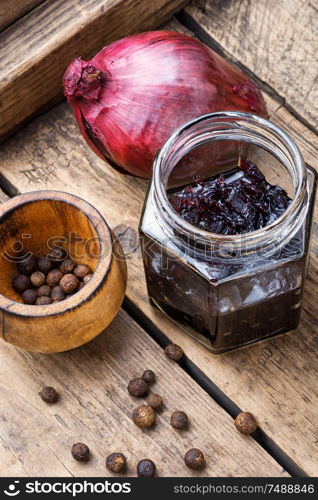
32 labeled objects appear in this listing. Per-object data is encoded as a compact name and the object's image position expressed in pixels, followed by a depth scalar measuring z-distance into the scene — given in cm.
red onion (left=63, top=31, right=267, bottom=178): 57
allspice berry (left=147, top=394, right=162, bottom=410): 58
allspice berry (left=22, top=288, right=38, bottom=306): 58
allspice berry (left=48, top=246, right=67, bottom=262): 59
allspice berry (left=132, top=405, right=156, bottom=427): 57
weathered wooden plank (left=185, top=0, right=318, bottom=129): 62
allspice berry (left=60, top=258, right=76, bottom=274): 59
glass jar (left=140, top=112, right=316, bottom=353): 53
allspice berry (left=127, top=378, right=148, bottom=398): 58
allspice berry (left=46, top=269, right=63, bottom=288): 58
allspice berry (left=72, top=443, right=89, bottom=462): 57
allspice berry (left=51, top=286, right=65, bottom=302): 58
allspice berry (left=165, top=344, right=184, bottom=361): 58
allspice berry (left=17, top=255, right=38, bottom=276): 59
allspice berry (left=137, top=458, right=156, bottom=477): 56
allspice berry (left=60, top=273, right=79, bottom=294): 58
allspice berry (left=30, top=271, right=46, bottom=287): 58
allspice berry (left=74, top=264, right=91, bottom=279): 58
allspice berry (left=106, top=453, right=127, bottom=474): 56
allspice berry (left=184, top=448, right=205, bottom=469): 56
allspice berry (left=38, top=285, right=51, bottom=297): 58
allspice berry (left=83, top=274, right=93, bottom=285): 58
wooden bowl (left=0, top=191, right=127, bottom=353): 55
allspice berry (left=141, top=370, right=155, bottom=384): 58
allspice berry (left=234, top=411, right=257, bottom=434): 57
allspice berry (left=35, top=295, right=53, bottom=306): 57
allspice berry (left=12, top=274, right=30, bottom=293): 58
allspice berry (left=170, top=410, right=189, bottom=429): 57
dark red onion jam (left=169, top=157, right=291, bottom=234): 55
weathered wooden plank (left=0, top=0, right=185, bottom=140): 60
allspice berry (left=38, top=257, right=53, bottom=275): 59
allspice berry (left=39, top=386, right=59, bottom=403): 58
